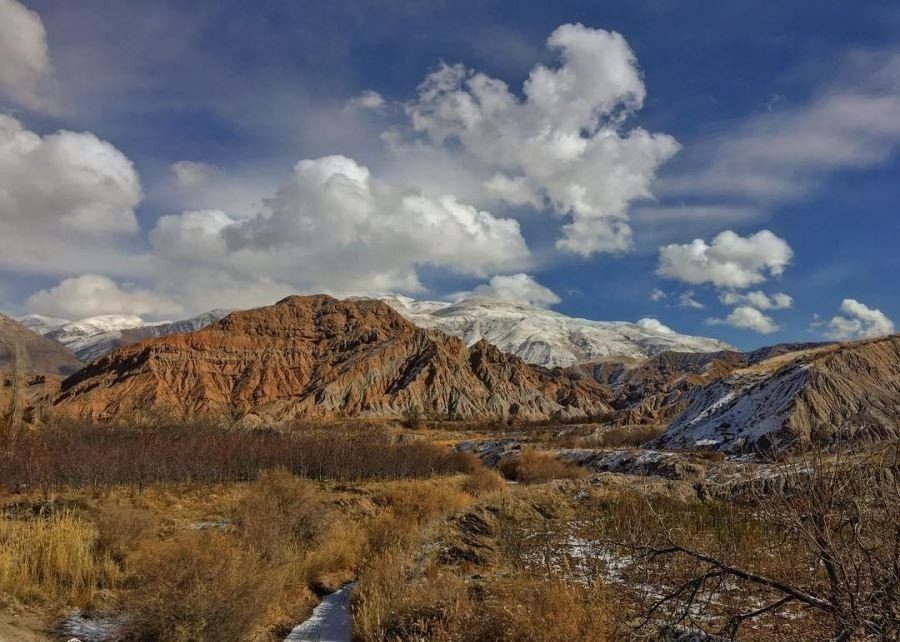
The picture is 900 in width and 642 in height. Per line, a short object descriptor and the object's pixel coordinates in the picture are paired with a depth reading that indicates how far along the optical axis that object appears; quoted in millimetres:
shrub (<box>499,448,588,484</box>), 35656
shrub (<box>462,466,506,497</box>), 27984
